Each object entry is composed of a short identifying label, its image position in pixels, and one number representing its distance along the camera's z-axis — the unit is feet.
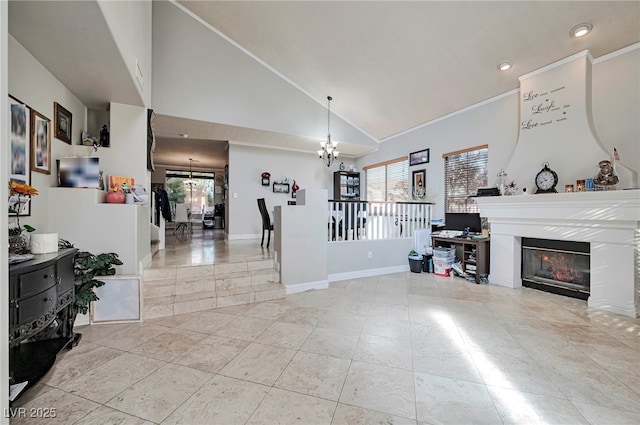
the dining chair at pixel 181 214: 22.95
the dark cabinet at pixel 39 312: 5.26
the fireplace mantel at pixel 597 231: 9.82
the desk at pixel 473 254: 14.25
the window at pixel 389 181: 21.95
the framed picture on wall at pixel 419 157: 19.48
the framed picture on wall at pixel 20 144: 7.14
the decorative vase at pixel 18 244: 6.21
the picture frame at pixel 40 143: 8.14
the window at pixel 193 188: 36.68
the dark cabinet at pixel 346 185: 25.99
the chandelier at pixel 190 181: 36.63
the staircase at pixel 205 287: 9.95
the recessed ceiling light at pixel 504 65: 12.92
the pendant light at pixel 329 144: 19.57
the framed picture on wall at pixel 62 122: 9.48
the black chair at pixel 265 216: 16.43
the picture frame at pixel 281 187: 23.50
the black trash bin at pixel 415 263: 16.42
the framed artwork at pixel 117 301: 9.02
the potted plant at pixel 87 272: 8.10
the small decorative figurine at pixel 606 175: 10.25
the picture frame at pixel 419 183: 19.35
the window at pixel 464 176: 16.21
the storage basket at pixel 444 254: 15.81
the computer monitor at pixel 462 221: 15.70
